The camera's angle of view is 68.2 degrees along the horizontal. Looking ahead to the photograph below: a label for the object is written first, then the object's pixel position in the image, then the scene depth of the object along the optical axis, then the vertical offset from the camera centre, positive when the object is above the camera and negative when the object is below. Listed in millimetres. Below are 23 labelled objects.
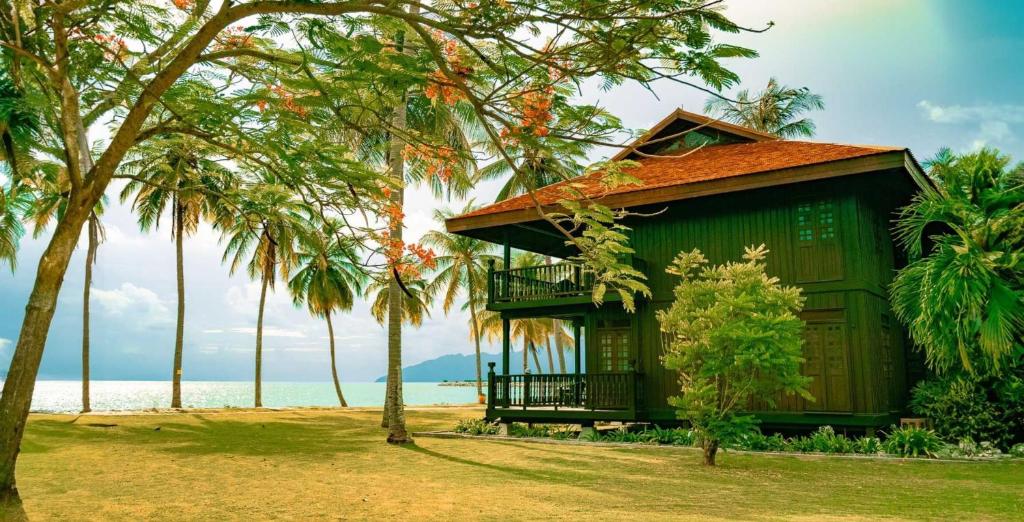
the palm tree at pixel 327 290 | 34594 +3252
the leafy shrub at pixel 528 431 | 17562 -1752
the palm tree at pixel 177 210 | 26883 +5741
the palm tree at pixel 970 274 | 13297 +1346
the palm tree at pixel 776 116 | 33562 +10659
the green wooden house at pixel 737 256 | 15086 +1972
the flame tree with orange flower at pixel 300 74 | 6191 +2618
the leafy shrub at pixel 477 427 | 18297 -1721
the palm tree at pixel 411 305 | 39625 +2860
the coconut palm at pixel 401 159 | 8977 +4846
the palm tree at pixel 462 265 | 39344 +4886
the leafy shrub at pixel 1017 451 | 13188 -1826
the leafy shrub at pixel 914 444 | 13234 -1665
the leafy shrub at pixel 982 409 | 13695 -1147
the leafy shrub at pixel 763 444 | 14292 -1754
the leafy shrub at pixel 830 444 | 13734 -1703
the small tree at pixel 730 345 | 11172 +105
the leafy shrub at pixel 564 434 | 17141 -1802
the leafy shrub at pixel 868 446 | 13578 -1739
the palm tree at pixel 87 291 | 26344 +2548
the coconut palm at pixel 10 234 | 24331 +4327
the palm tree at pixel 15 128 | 8867 +3954
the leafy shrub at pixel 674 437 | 15344 -1707
